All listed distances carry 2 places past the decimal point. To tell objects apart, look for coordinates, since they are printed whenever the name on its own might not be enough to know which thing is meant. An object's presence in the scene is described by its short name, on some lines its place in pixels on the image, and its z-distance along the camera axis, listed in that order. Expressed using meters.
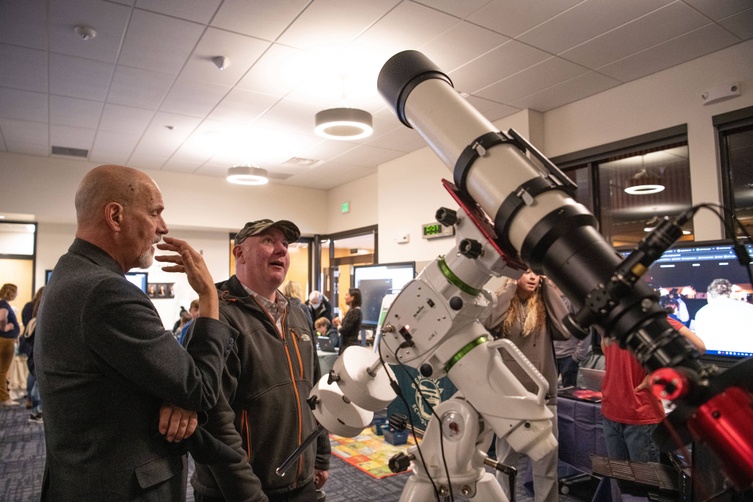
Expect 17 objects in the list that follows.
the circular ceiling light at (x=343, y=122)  3.96
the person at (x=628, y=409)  2.28
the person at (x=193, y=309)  4.88
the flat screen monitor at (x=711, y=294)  2.47
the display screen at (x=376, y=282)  5.80
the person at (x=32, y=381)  4.56
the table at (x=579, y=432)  2.79
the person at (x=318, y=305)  6.53
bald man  0.93
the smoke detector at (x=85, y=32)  3.13
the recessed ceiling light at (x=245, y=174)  5.83
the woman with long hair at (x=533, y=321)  2.60
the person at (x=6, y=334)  5.33
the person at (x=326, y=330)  5.72
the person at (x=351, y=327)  5.35
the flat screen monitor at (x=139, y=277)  6.76
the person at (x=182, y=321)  5.49
